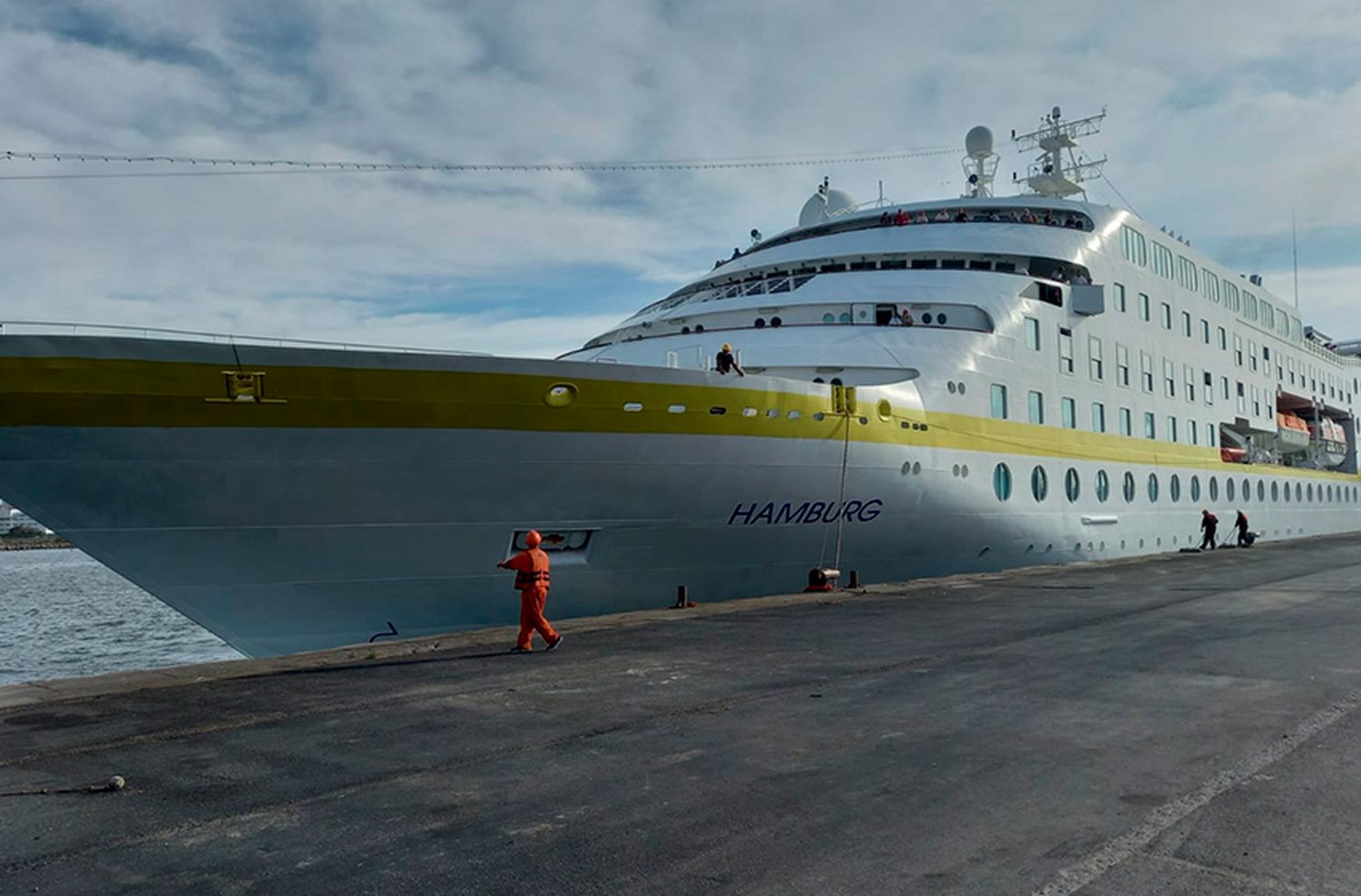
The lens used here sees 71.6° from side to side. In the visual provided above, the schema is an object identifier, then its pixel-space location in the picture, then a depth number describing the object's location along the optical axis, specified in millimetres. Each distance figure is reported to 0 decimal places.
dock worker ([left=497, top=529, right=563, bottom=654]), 9508
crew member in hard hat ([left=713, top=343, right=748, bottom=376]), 13594
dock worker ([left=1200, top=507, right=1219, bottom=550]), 27016
